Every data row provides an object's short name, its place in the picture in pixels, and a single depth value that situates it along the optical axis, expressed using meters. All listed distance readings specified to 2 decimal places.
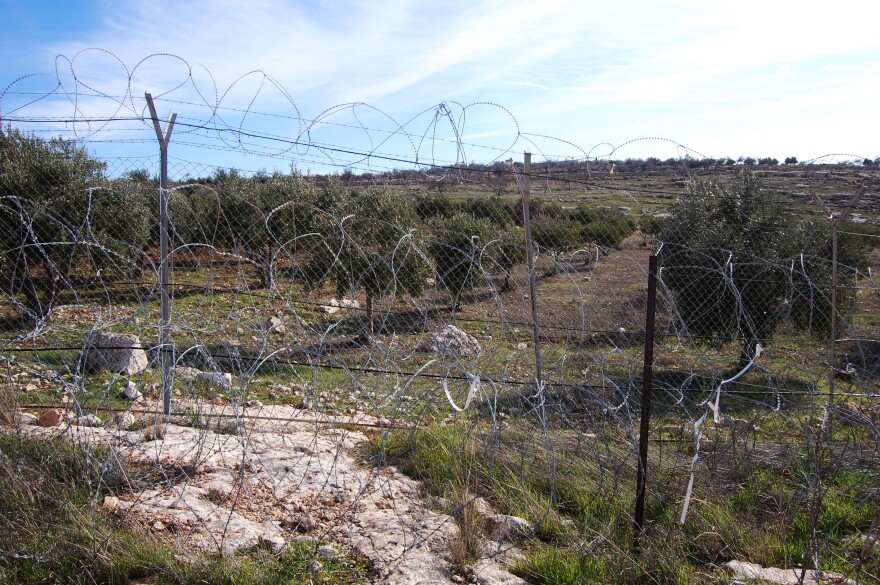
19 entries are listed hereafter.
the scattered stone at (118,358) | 7.41
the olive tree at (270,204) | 13.42
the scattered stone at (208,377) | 3.39
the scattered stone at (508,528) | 3.63
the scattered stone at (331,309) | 12.23
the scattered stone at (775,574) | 3.16
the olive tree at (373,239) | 10.96
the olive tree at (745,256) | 9.38
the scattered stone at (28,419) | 5.08
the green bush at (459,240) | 13.07
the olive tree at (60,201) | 10.30
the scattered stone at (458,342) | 8.71
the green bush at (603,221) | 16.66
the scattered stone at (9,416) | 4.21
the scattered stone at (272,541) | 3.39
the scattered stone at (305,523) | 3.66
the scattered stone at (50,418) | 5.12
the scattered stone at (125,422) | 4.53
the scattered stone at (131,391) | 6.21
